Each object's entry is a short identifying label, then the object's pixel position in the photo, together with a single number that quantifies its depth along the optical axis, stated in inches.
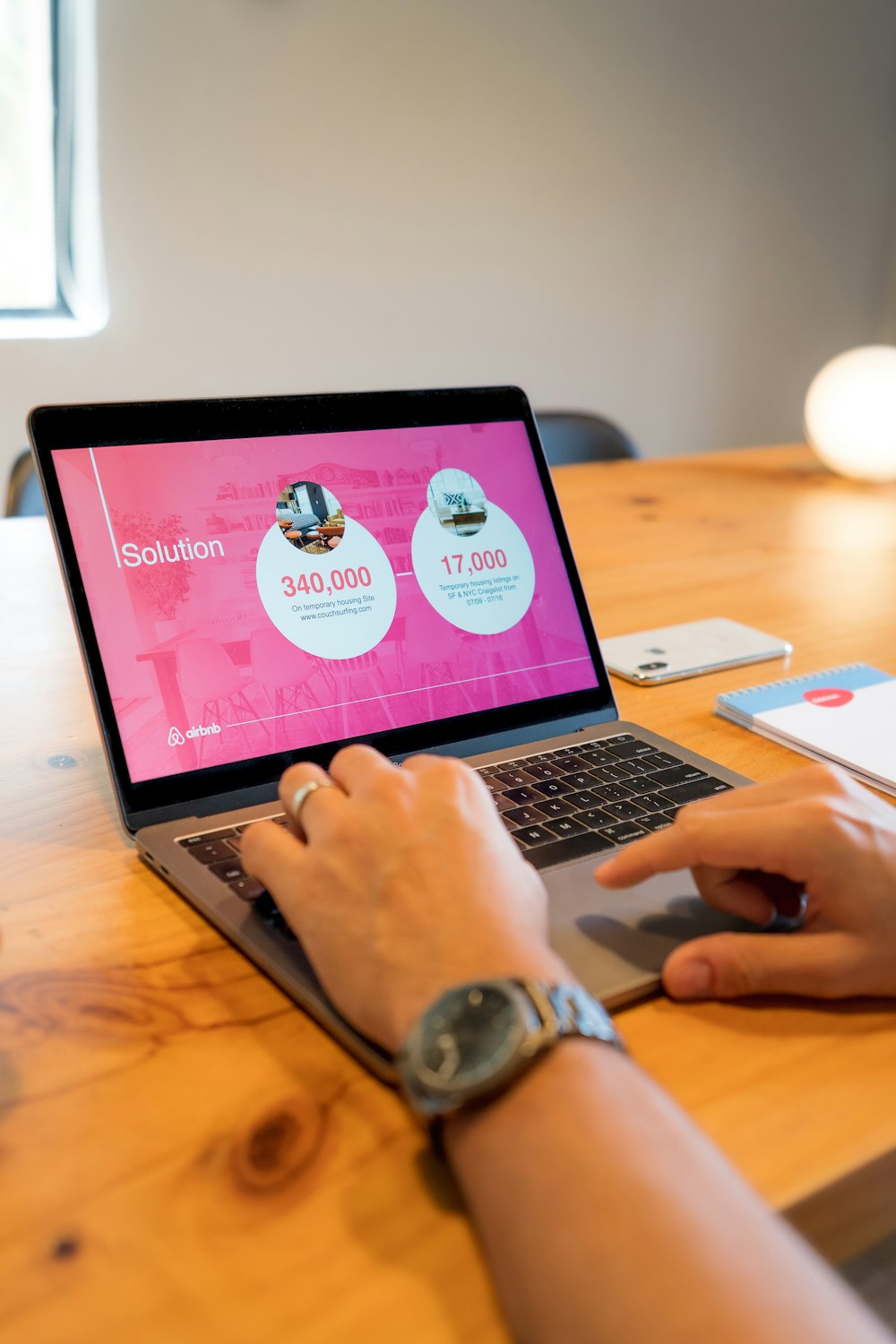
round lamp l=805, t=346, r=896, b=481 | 68.8
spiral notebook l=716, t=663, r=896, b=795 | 30.6
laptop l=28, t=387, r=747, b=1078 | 24.0
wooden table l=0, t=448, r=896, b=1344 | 14.2
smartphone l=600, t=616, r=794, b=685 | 37.1
